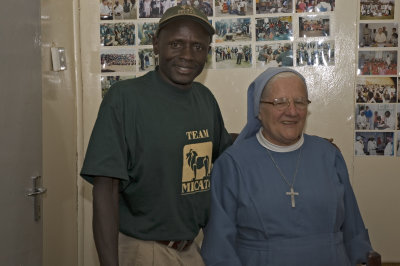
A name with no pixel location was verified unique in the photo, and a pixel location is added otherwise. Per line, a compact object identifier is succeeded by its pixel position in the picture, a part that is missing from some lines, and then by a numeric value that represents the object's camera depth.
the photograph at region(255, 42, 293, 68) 2.89
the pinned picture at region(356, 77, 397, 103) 2.87
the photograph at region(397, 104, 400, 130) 2.88
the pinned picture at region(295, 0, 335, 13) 2.86
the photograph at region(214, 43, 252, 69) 2.91
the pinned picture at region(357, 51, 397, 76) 2.86
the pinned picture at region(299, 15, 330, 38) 2.88
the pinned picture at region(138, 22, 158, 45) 2.96
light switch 2.46
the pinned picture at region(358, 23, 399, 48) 2.84
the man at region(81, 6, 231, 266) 1.57
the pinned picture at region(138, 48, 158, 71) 2.97
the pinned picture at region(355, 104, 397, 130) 2.88
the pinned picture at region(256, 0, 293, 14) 2.87
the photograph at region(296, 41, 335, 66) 2.89
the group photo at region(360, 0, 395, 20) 2.83
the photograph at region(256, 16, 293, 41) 2.88
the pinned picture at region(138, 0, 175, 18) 2.94
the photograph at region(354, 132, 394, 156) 2.90
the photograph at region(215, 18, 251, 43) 2.90
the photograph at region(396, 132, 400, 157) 2.89
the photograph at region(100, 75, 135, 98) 3.00
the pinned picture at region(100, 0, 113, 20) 2.96
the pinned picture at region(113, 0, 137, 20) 2.95
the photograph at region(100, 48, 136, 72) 2.98
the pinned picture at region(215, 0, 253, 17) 2.89
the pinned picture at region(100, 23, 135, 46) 2.96
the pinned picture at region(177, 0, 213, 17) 2.90
